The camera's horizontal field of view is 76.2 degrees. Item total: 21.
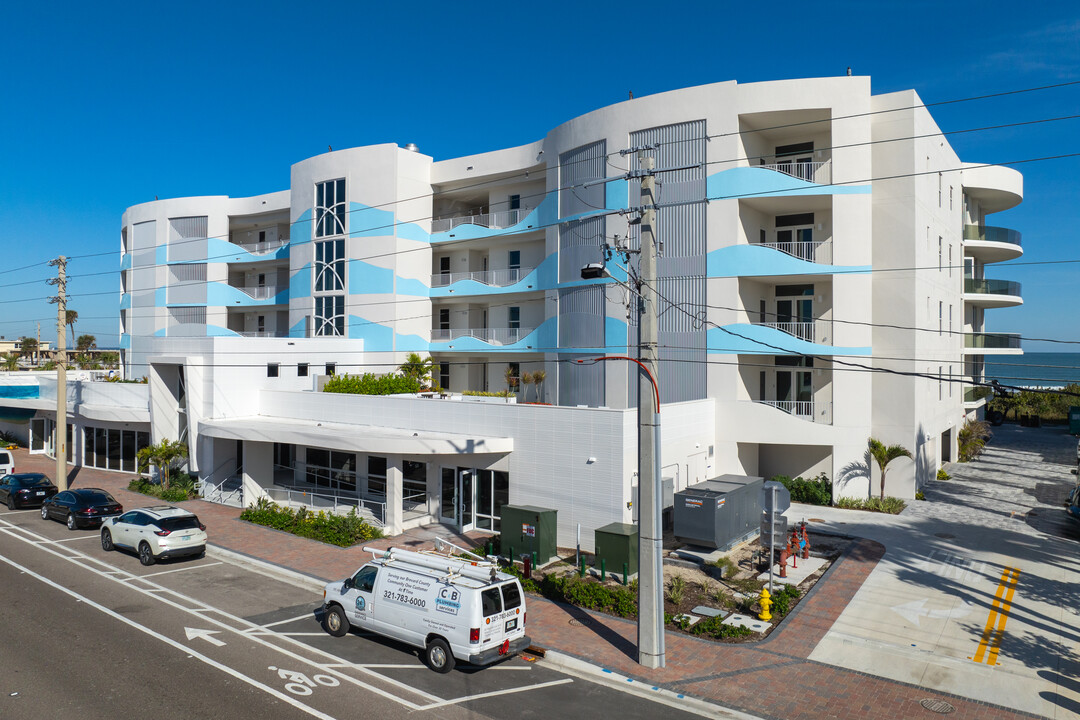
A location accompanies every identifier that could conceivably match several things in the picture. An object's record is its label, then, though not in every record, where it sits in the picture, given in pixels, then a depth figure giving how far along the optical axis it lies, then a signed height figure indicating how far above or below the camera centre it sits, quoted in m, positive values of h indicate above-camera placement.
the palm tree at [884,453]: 26.33 -3.72
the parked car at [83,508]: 23.61 -5.29
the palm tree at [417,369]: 37.82 -0.72
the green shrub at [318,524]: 21.53 -5.56
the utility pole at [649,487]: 12.66 -2.45
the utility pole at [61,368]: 28.59 -0.50
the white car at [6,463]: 31.83 -4.97
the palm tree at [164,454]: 28.83 -4.16
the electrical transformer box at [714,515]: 19.44 -4.60
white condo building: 23.20 +0.44
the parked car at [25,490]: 27.25 -5.36
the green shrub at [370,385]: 30.75 -1.30
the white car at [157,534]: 19.36 -5.12
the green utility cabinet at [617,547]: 17.75 -4.97
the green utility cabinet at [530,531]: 19.09 -4.92
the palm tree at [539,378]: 35.19 -1.12
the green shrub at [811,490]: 27.16 -5.37
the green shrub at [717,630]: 14.06 -5.64
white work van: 12.09 -4.67
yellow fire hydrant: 14.86 -5.46
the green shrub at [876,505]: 25.45 -5.61
